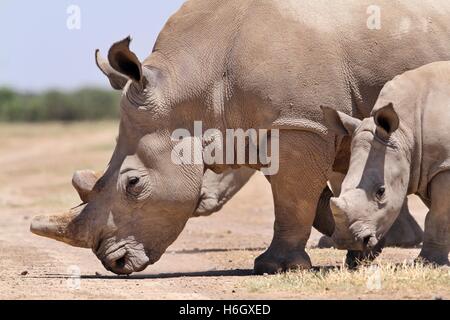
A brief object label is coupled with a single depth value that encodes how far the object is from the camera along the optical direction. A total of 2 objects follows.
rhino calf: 19.23
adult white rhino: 20.64
